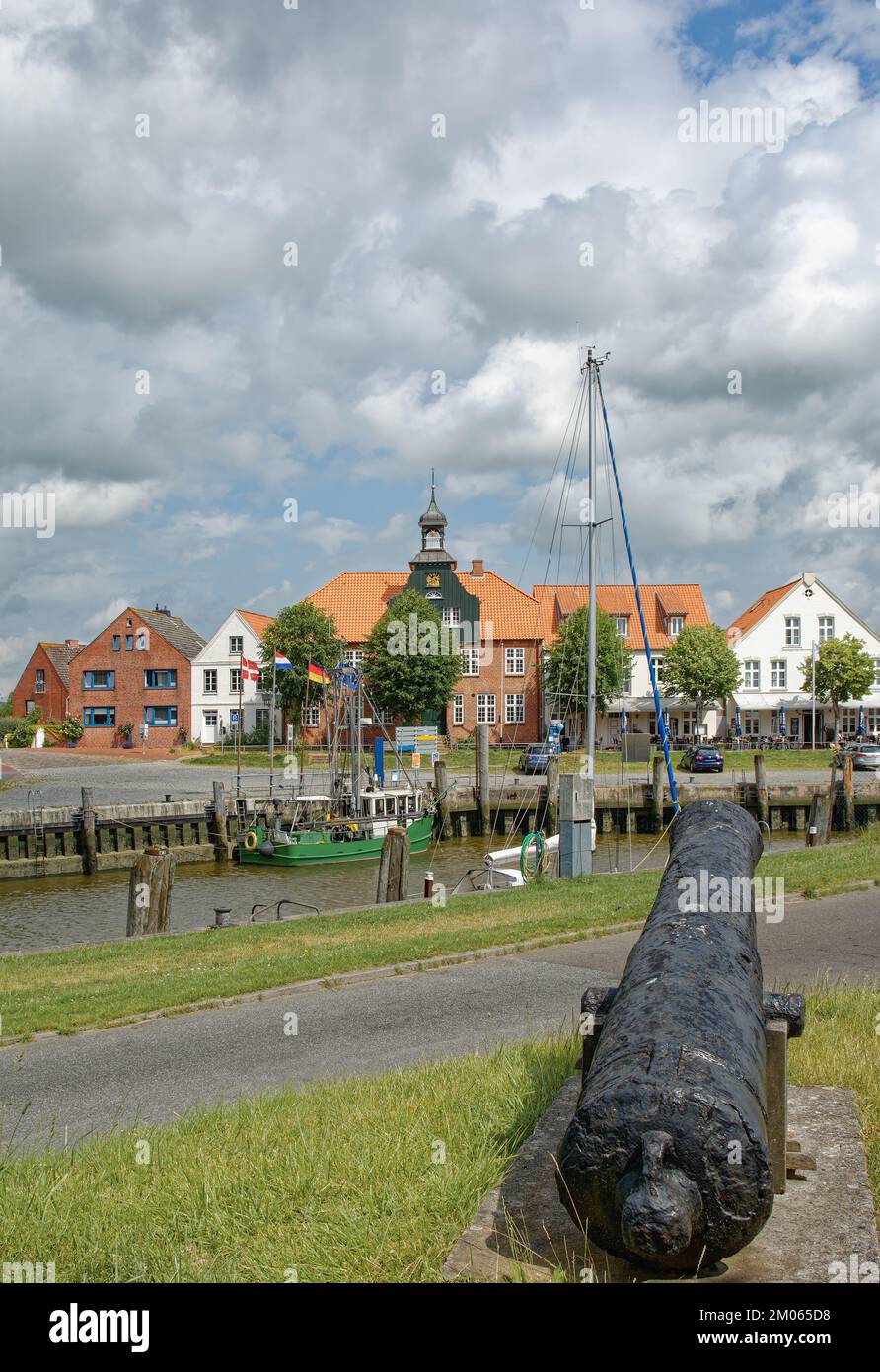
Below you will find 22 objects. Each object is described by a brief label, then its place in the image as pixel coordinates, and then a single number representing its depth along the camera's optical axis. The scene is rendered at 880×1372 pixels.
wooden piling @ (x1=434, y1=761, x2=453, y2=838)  40.97
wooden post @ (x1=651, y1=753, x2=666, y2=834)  41.44
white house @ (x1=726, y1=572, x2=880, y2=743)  70.94
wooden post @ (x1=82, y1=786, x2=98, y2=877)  33.38
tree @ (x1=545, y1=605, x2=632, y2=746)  61.09
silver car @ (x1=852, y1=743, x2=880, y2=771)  47.34
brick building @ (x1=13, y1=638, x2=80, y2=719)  82.81
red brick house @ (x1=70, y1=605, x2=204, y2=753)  75.62
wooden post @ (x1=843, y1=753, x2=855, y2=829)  39.06
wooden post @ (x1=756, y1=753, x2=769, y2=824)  40.50
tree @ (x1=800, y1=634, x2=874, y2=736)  65.56
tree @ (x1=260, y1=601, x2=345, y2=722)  68.75
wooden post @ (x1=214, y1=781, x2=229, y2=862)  36.00
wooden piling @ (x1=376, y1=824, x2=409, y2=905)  19.98
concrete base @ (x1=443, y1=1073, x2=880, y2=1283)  4.10
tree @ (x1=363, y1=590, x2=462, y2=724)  66.19
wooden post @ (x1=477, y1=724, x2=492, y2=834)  41.69
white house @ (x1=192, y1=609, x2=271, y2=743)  74.06
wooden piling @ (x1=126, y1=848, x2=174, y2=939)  16.53
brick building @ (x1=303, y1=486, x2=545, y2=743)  71.44
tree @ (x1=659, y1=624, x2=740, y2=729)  66.06
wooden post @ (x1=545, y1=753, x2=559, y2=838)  37.11
